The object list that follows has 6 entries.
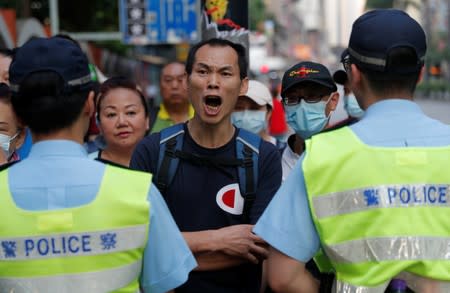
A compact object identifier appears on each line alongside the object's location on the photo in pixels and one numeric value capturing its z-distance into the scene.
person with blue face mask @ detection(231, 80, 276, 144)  5.50
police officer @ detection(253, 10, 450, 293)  2.63
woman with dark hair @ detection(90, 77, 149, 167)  4.95
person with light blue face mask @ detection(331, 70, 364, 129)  6.46
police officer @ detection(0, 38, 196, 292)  2.57
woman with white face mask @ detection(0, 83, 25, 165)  4.13
